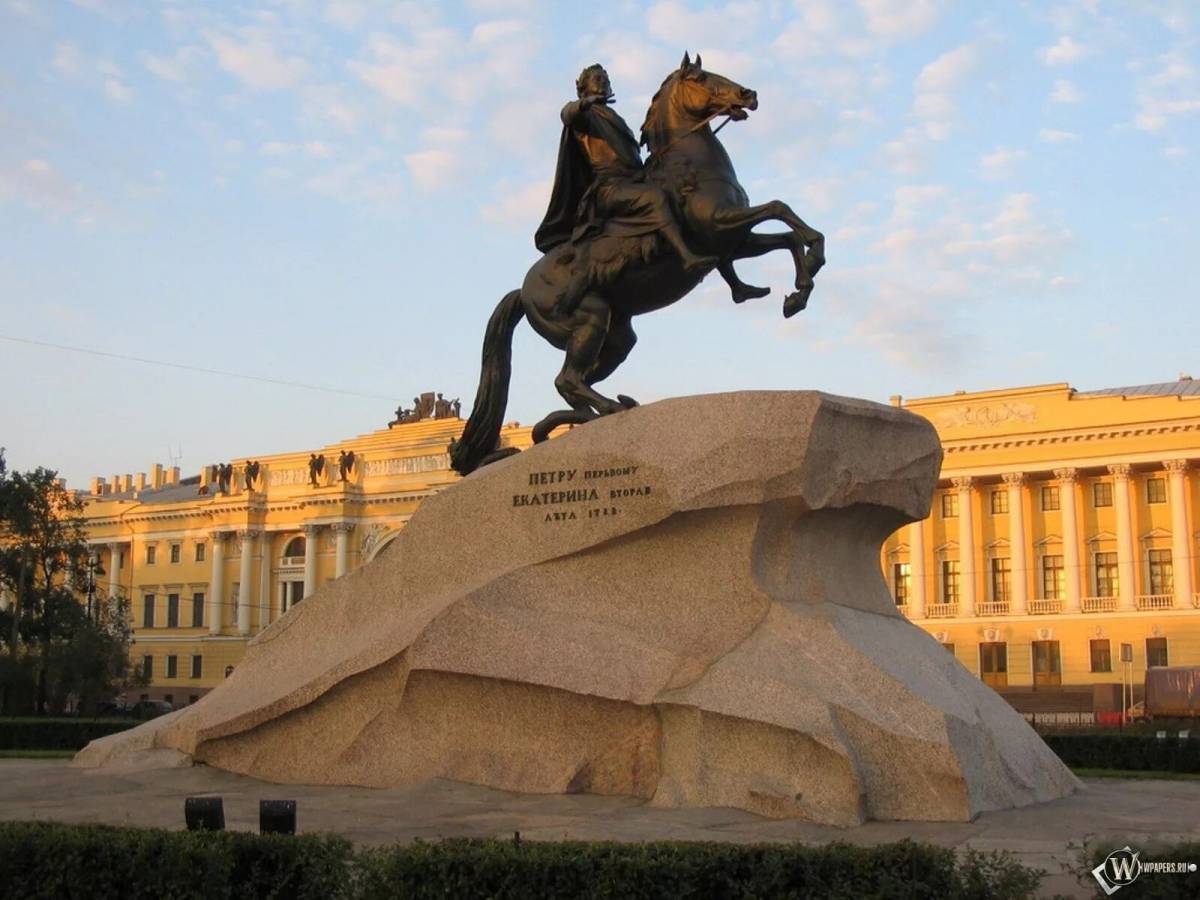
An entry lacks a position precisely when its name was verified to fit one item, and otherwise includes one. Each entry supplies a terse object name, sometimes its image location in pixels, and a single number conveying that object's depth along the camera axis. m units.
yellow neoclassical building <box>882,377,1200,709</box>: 60.94
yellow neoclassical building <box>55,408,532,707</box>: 80.50
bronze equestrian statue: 11.08
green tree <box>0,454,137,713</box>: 40.62
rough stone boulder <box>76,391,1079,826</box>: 8.81
